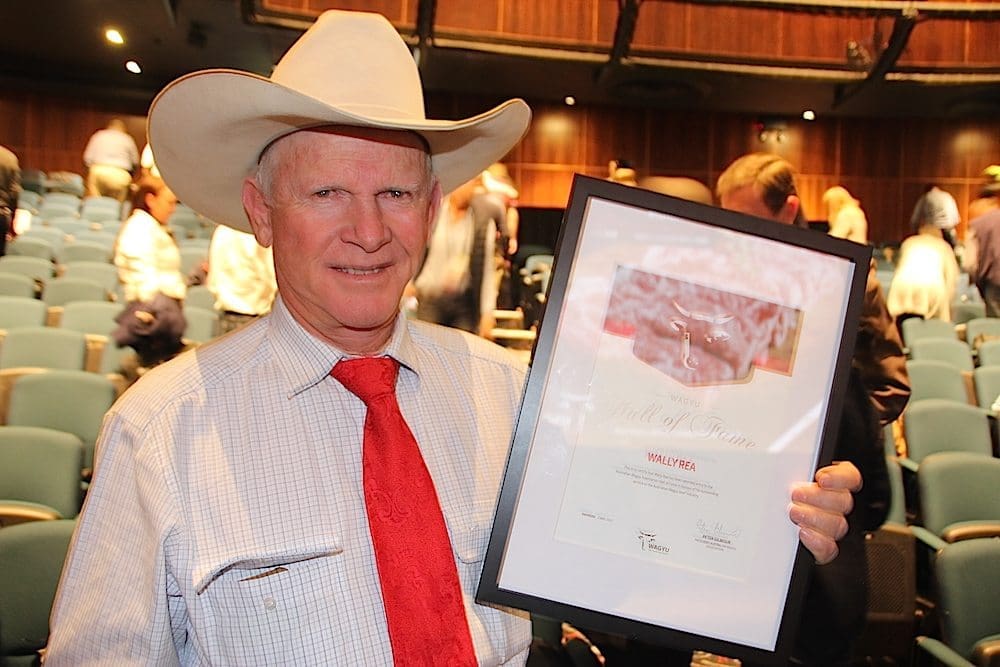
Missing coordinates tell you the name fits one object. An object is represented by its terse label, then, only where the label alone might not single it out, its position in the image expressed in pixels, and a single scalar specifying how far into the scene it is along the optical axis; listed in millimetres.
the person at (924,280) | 6051
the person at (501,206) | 5254
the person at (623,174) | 5943
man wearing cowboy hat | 1227
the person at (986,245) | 5895
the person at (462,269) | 5043
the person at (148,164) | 5370
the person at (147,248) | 4986
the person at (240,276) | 4953
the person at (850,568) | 1677
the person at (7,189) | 5605
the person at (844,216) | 6895
